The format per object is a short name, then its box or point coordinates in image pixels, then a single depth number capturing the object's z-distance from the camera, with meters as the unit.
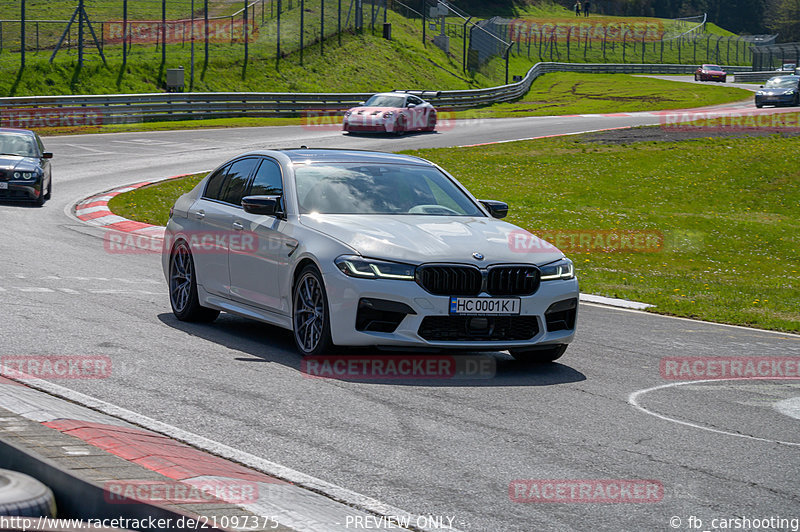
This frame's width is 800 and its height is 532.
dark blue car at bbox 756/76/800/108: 52.03
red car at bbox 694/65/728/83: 88.00
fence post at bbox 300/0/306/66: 51.15
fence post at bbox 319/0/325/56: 53.34
